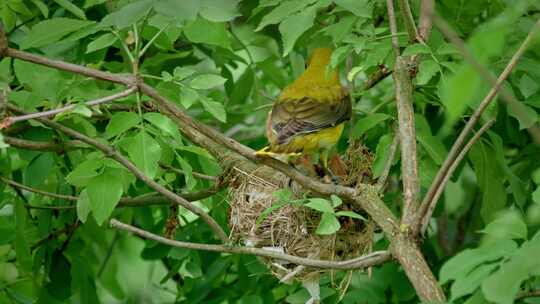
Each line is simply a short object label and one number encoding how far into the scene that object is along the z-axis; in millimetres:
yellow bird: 9758
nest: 9328
